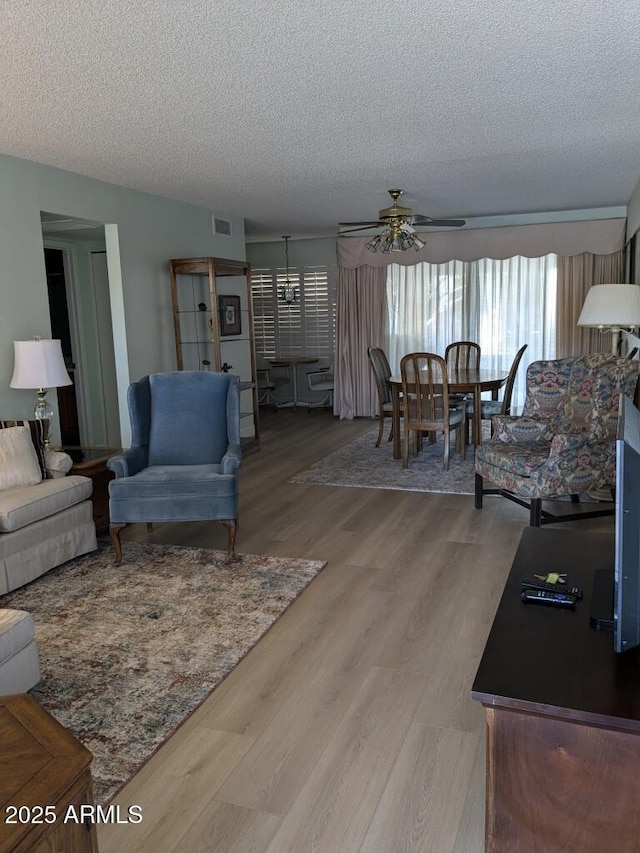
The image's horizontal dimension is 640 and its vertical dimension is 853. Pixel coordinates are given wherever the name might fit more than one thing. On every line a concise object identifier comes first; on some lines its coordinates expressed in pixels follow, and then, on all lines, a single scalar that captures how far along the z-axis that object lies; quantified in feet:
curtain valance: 24.99
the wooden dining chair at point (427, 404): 18.99
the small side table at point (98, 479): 13.76
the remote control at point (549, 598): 5.51
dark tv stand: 4.12
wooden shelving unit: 19.90
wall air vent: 22.63
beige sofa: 11.19
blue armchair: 13.21
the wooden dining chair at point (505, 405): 21.06
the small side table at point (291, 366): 31.17
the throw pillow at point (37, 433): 13.25
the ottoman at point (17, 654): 7.47
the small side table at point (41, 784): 3.75
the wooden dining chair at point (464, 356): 24.30
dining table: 19.61
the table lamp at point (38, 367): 13.35
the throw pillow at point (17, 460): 12.25
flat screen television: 4.29
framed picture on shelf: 21.91
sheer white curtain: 26.91
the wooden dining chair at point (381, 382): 22.08
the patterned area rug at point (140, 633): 7.53
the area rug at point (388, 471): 17.60
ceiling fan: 18.12
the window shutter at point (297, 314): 32.09
